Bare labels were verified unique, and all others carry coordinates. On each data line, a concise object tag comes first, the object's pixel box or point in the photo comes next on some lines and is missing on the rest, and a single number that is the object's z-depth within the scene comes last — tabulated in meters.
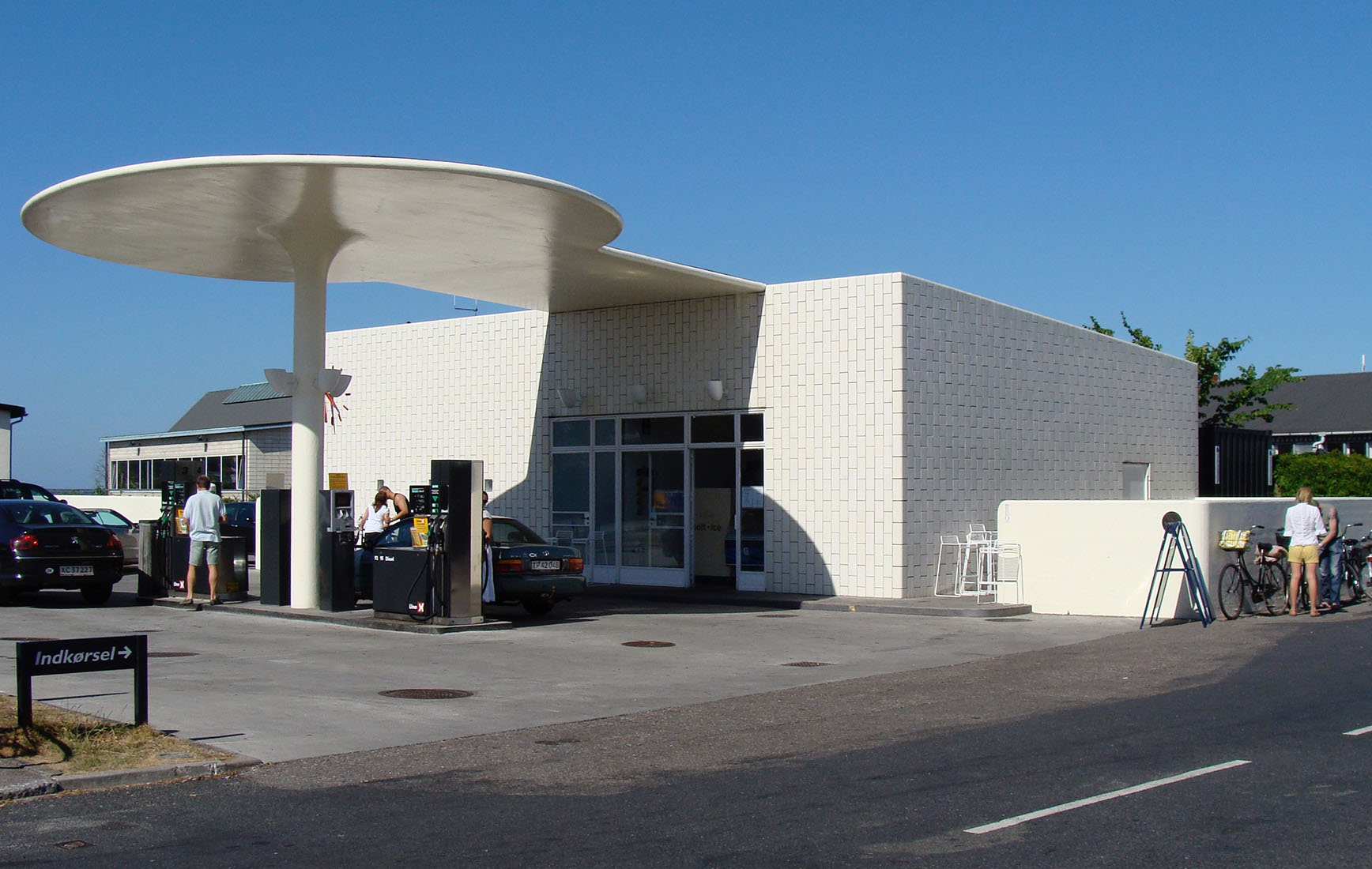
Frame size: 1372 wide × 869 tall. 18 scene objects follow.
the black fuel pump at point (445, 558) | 15.33
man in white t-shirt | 17.58
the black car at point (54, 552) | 17.56
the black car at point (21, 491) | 26.58
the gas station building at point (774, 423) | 19.11
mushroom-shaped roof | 13.91
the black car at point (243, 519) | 25.67
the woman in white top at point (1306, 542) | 16.97
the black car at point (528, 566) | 16.59
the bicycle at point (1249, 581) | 16.70
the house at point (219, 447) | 38.53
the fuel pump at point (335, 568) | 16.91
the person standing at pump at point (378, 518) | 19.12
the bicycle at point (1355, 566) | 19.16
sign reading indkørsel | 7.96
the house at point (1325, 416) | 57.84
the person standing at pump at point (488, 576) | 16.36
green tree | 34.59
